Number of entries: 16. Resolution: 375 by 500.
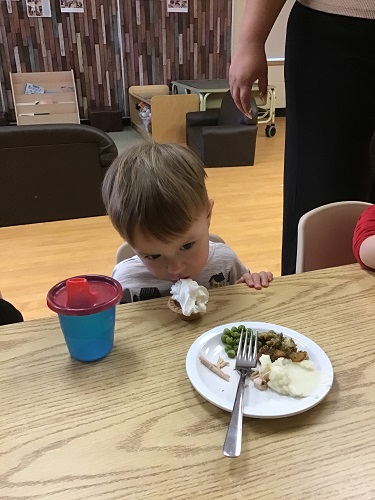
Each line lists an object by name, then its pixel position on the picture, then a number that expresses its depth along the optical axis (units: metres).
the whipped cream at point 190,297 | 0.79
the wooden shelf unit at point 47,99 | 5.34
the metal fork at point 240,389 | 0.55
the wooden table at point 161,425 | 0.52
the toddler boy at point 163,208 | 0.85
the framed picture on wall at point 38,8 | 5.11
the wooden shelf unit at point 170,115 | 4.77
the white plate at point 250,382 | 0.61
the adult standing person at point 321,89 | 1.12
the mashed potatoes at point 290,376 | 0.64
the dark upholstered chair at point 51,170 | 2.63
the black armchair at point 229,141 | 4.20
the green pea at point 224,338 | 0.74
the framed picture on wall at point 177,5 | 5.43
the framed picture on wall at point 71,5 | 5.19
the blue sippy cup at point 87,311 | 0.66
